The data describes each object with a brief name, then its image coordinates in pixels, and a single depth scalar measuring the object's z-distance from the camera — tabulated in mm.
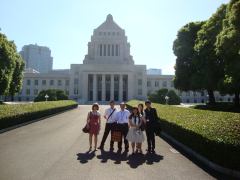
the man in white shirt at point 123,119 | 7299
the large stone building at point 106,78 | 58322
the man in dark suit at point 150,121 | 7149
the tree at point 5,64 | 25702
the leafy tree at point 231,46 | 15126
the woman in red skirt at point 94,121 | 7384
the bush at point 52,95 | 40781
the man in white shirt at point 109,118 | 7469
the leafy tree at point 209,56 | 22506
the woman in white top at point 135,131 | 6975
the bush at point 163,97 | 38665
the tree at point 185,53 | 28257
